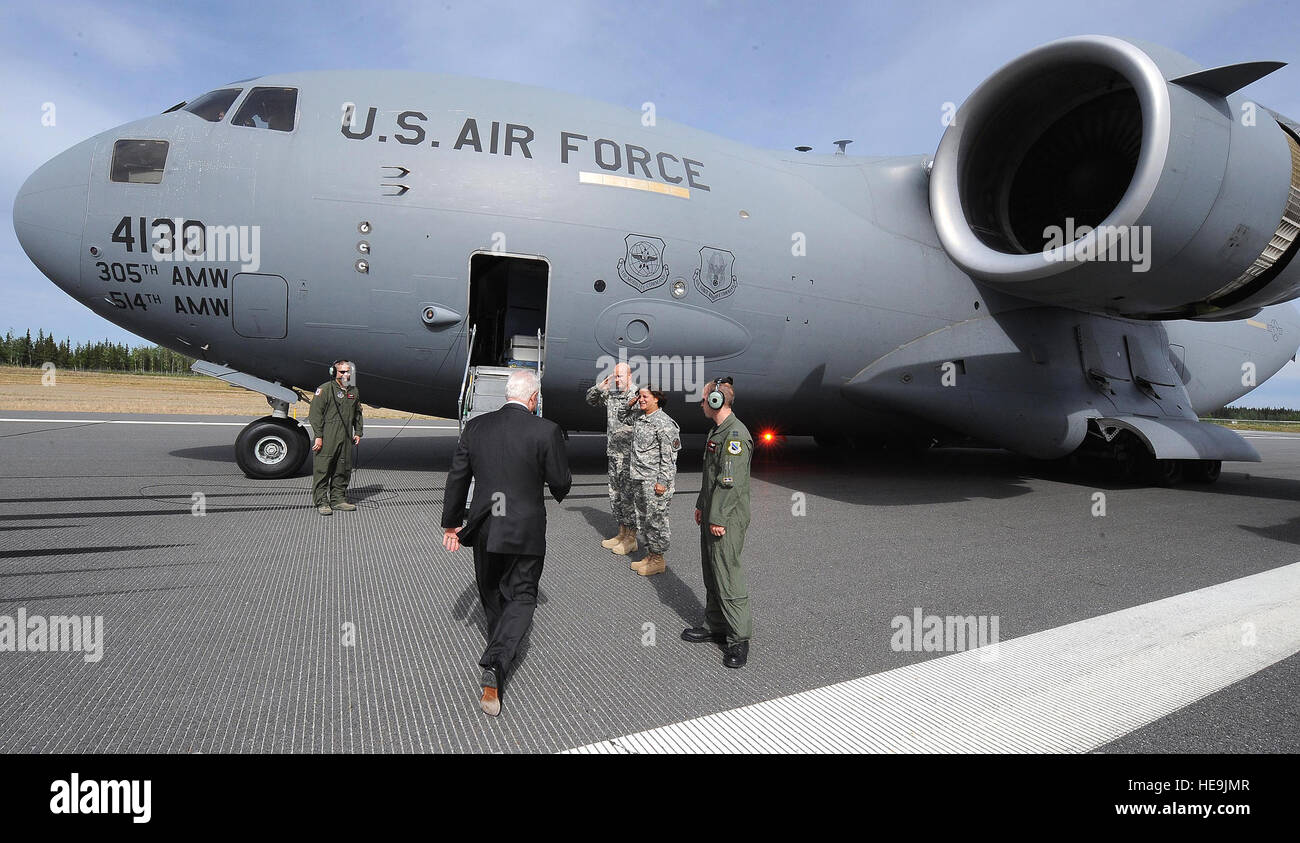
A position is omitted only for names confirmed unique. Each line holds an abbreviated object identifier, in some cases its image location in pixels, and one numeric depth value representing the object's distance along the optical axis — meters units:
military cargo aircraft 6.65
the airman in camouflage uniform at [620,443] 5.56
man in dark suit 2.92
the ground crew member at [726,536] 3.28
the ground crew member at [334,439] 6.43
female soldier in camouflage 4.88
